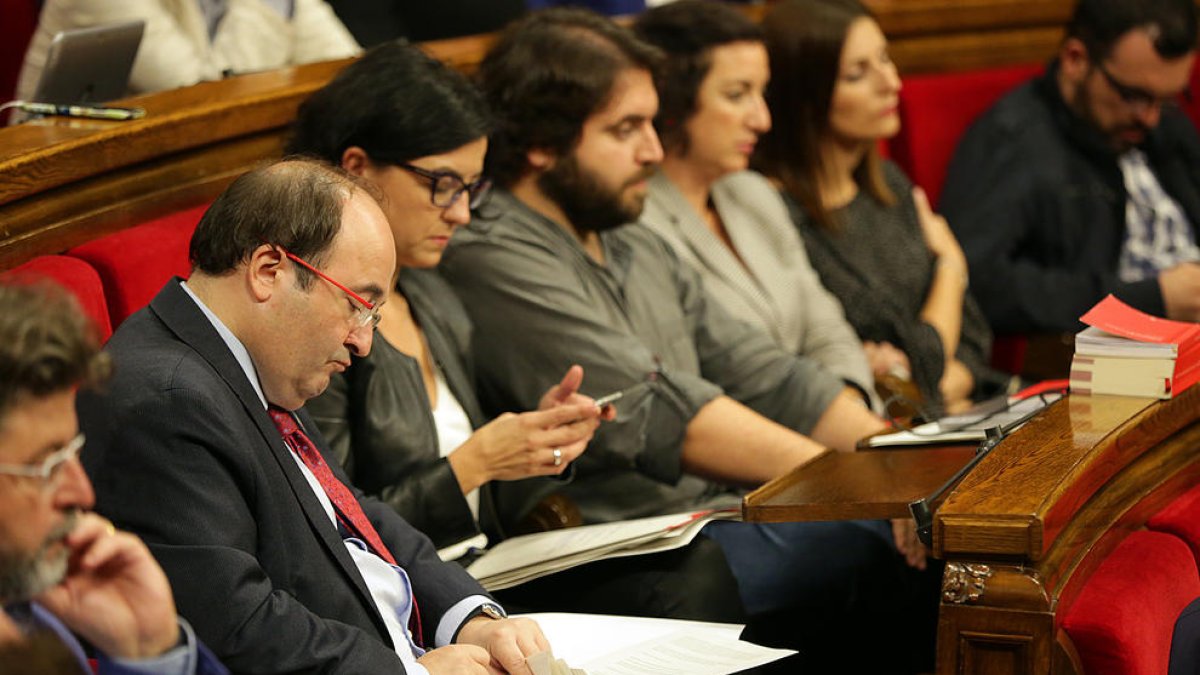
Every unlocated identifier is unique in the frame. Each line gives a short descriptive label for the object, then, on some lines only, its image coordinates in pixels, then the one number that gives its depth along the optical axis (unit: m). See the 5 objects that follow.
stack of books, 4.68
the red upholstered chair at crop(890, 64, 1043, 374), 8.19
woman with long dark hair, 7.04
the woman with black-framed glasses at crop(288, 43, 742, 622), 4.62
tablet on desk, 4.93
